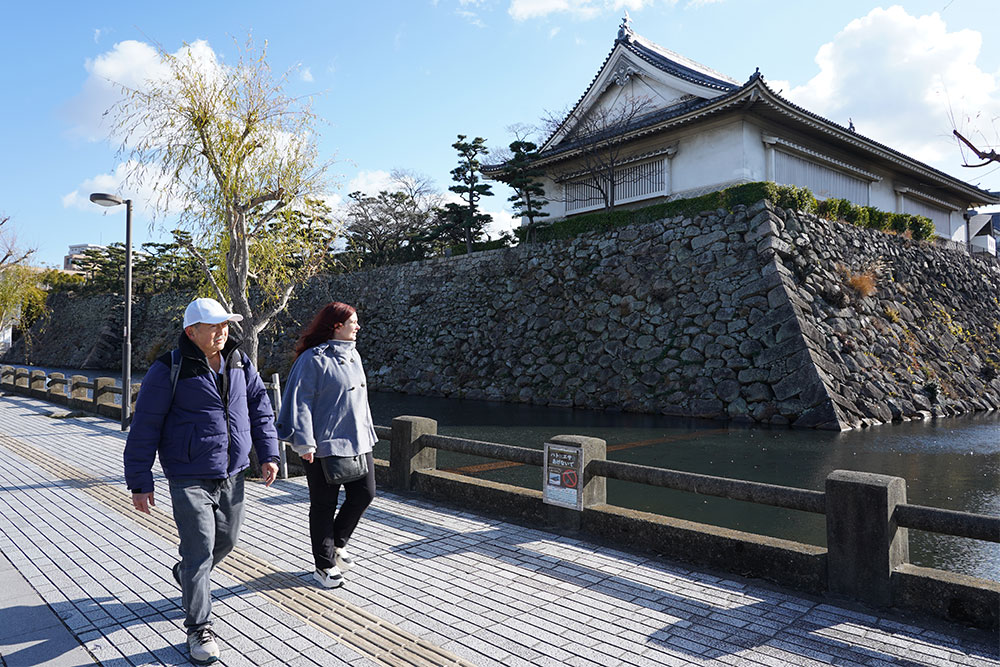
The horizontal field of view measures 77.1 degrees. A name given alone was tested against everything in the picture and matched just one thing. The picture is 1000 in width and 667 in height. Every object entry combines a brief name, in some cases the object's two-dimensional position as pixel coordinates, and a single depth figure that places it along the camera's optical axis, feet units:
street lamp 41.22
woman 13.37
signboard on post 18.04
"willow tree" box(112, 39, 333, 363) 29.30
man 10.46
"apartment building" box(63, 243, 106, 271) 290.85
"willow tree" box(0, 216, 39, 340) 92.07
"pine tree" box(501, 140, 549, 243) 78.18
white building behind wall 63.77
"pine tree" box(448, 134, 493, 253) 85.92
